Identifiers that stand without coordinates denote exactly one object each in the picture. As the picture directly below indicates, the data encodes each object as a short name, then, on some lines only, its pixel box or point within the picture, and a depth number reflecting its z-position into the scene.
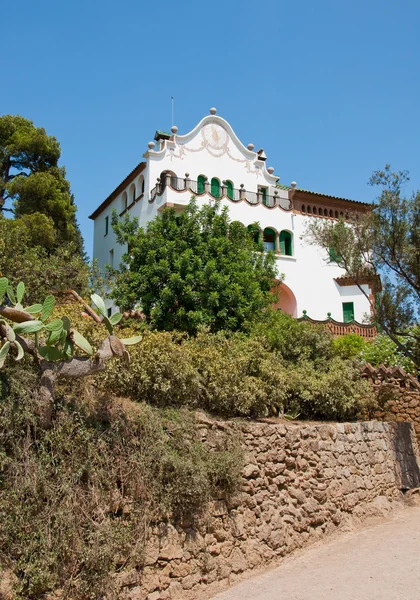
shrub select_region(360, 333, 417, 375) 17.45
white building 27.48
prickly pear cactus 6.90
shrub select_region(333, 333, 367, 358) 18.61
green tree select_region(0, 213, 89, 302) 13.59
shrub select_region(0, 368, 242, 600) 6.31
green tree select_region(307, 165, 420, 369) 14.23
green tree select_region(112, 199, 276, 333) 15.16
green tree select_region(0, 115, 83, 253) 21.84
